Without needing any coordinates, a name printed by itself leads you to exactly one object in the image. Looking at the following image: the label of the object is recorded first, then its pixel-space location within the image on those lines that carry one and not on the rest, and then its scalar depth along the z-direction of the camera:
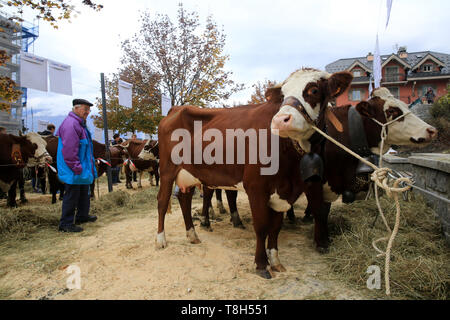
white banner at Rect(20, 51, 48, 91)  5.90
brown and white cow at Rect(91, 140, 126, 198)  8.91
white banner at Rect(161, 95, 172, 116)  11.03
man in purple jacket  4.45
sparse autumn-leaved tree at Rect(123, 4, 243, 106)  14.44
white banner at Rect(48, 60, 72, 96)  6.49
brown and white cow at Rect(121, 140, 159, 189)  10.09
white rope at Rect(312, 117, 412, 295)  1.88
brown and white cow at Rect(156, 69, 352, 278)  2.47
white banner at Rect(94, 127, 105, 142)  14.34
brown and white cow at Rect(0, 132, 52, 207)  6.41
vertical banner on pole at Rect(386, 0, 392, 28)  6.27
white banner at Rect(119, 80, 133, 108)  8.76
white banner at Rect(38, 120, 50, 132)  11.32
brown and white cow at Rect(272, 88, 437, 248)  3.20
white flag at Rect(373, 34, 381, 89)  9.86
